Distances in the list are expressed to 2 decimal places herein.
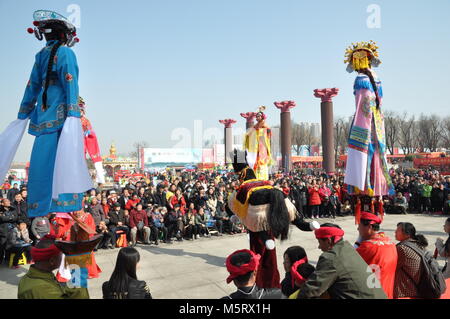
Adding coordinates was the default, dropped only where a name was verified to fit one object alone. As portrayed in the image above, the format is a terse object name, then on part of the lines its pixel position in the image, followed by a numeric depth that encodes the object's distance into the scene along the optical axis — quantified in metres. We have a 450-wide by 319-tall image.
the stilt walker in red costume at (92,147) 3.60
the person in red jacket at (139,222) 8.09
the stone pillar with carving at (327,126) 23.98
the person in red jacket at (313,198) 11.41
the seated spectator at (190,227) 8.81
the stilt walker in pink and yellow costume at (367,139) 4.73
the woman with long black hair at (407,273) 3.00
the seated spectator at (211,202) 10.05
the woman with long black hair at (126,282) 2.35
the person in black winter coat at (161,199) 10.32
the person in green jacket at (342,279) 2.06
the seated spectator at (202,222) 9.02
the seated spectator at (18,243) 6.25
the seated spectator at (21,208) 6.96
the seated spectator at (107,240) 7.66
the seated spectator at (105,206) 8.32
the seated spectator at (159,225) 8.42
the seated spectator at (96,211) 7.53
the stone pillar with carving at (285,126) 26.34
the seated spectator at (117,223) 7.85
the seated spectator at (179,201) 9.51
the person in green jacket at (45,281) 1.99
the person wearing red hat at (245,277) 2.20
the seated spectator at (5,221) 6.39
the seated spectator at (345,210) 12.13
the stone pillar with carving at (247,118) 26.76
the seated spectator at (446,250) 4.13
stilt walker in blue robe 2.78
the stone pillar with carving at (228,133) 38.53
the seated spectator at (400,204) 12.19
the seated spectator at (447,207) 11.56
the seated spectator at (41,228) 3.89
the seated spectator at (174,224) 8.64
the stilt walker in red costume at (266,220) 4.06
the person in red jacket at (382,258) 2.80
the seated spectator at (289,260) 2.88
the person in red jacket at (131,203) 8.66
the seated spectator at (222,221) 9.48
